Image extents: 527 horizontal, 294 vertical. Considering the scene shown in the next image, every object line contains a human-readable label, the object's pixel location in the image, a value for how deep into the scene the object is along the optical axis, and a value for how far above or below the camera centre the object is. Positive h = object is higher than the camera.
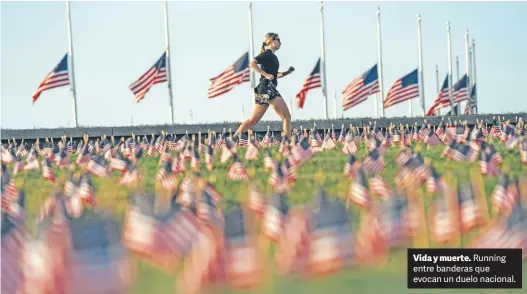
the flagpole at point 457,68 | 89.51 +2.69
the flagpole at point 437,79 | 93.56 +2.04
